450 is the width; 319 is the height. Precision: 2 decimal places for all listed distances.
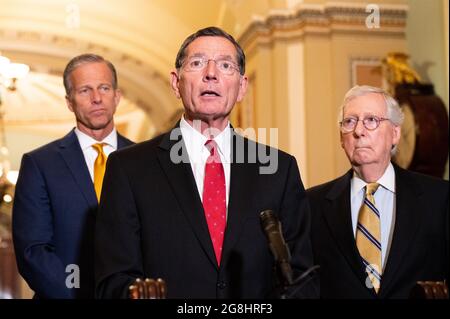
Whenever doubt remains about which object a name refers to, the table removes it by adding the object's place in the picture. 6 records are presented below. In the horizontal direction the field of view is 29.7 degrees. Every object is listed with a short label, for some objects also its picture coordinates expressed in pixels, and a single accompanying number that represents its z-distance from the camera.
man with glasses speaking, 2.64
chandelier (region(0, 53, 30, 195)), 11.20
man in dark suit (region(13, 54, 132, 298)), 3.23
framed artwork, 8.59
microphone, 2.13
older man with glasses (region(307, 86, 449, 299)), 3.13
